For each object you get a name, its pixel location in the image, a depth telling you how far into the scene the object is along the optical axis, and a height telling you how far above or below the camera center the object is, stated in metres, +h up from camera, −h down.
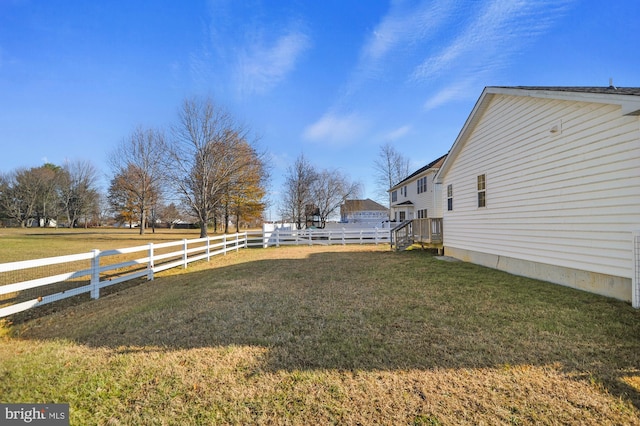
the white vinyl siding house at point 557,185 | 4.81 +0.64
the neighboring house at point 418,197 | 20.70 +1.55
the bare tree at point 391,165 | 35.91 +6.64
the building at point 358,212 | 40.19 +0.46
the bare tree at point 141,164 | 26.44 +5.45
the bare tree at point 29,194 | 44.88 +4.27
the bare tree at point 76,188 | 46.16 +5.26
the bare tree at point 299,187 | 34.75 +3.72
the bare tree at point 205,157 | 20.52 +4.74
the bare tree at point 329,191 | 37.44 +3.44
